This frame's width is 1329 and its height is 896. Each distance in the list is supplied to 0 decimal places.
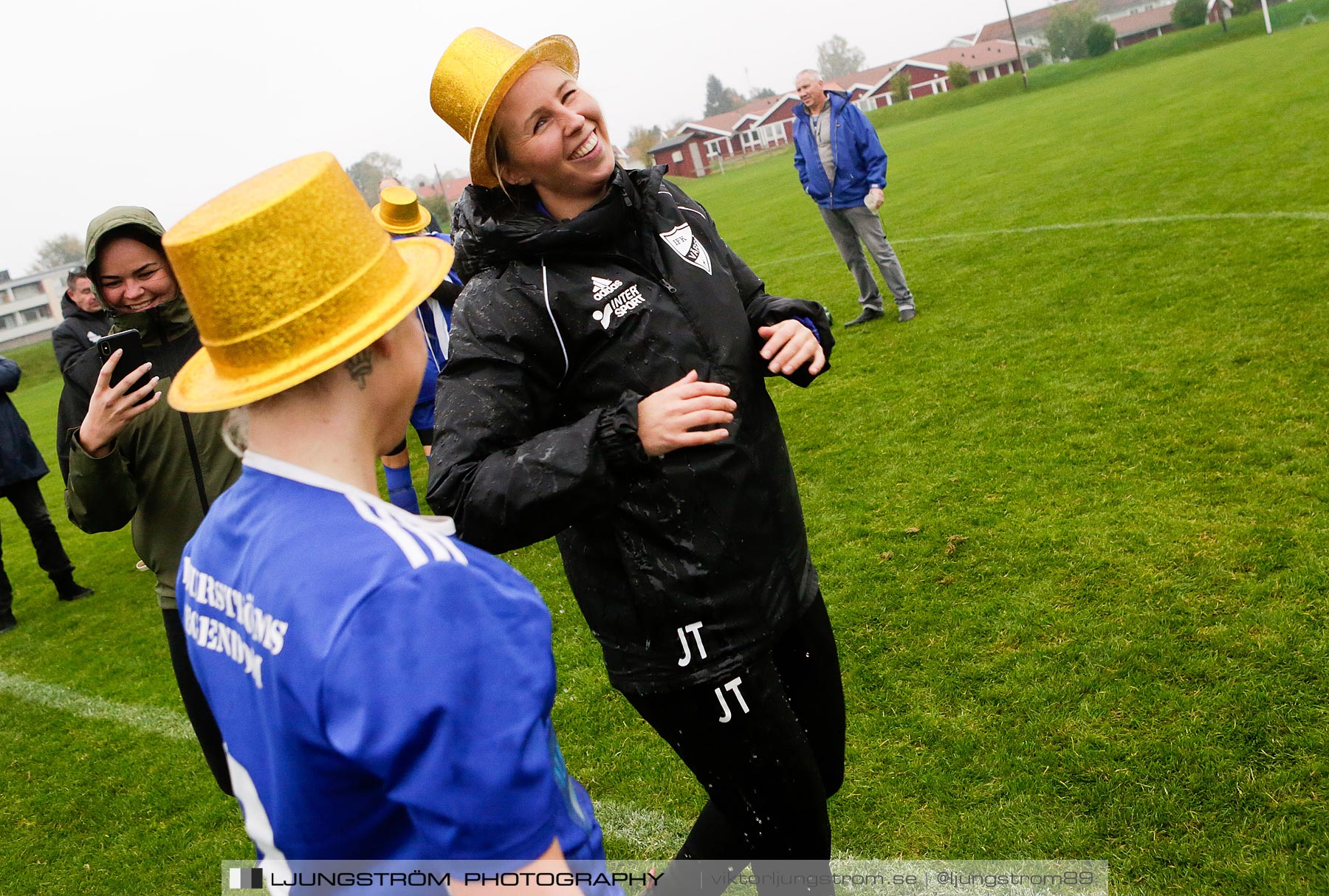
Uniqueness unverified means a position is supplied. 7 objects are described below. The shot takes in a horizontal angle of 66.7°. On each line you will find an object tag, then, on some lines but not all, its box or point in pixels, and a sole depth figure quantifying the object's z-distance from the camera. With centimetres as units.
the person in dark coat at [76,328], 593
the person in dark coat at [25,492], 783
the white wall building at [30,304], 8475
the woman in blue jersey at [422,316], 647
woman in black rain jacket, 204
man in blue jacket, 940
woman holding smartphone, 317
